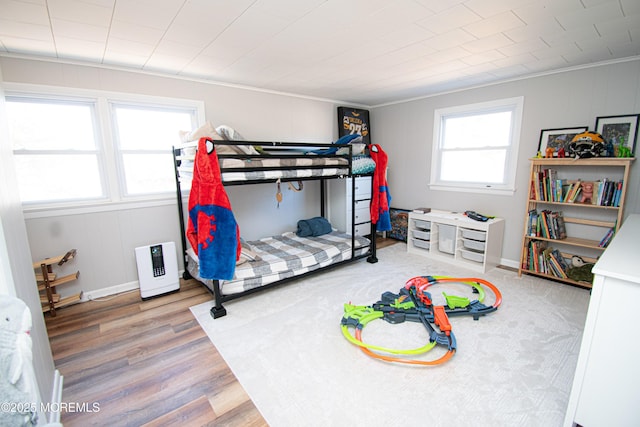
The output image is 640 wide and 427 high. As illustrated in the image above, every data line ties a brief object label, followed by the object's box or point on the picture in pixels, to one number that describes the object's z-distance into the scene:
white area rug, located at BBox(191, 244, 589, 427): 1.65
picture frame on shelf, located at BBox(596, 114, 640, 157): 2.77
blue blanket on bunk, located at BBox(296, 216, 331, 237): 4.13
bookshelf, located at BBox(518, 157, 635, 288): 2.87
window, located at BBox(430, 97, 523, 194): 3.66
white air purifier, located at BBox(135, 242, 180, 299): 2.98
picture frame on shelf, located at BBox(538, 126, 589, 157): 3.12
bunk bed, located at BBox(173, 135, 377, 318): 2.68
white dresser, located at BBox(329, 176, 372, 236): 4.33
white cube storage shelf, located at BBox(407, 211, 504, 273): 3.58
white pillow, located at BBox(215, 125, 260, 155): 2.66
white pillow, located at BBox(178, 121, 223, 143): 2.61
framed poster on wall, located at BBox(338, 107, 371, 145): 4.82
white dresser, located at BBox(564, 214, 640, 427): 1.27
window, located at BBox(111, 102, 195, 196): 3.11
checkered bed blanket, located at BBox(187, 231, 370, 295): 2.89
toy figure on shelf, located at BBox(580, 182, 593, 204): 2.95
